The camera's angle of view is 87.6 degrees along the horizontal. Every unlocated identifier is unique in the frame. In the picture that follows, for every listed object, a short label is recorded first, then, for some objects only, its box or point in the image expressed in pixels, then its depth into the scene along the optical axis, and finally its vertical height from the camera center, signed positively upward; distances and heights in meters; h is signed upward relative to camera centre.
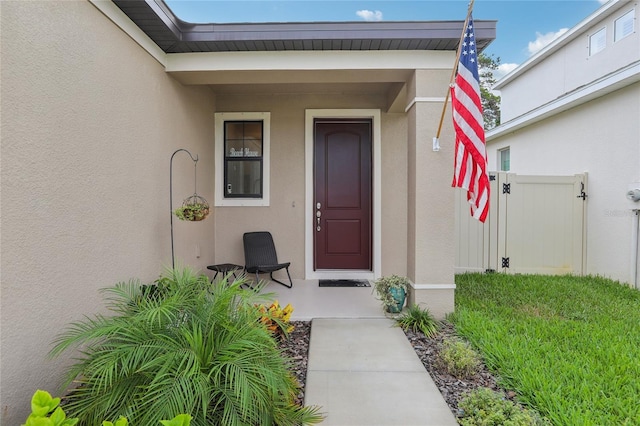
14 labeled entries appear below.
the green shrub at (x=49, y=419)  1.22 -0.80
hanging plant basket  3.42 -0.09
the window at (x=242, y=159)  5.12 +0.69
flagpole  2.84 +1.03
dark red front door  5.23 +0.19
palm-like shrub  1.61 -0.85
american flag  2.90 +0.88
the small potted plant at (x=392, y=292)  3.61 -0.96
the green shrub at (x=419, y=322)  3.23 -1.18
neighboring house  4.89 +1.42
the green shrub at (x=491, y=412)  1.85 -1.20
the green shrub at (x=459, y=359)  2.48 -1.18
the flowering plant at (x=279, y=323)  2.89 -1.05
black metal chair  4.62 -0.75
